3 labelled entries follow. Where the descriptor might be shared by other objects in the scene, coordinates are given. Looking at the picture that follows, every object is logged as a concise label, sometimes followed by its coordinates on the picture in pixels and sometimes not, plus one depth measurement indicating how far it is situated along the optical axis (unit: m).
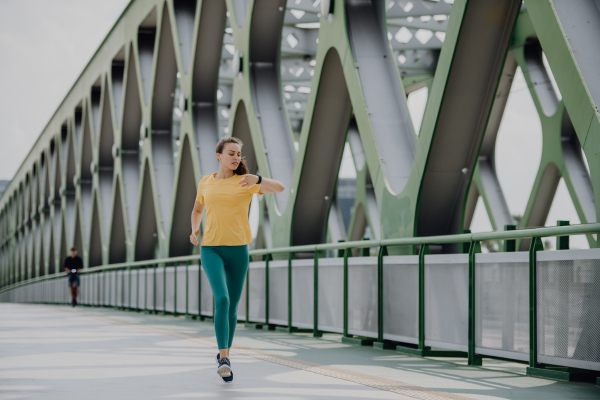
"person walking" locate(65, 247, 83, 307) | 25.28
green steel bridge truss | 9.52
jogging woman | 6.53
